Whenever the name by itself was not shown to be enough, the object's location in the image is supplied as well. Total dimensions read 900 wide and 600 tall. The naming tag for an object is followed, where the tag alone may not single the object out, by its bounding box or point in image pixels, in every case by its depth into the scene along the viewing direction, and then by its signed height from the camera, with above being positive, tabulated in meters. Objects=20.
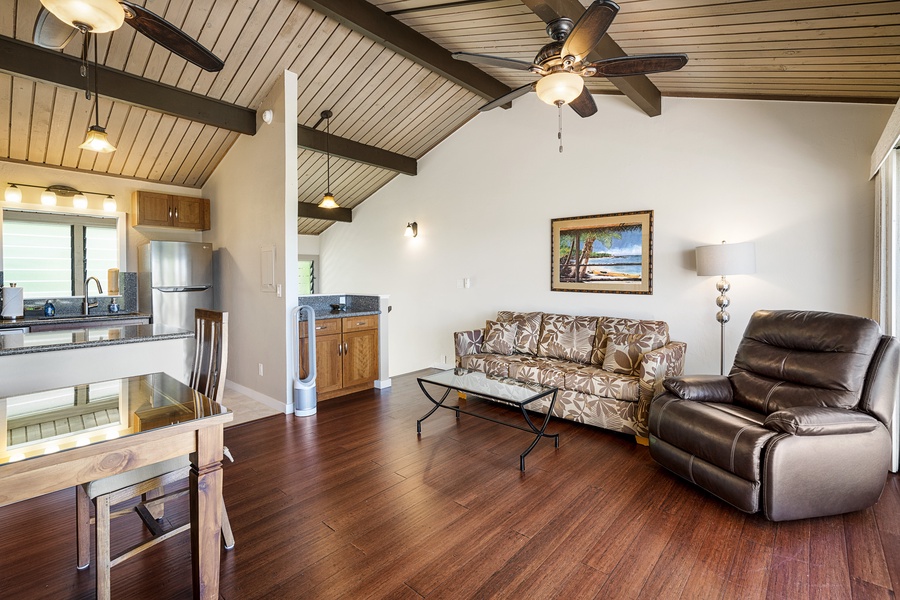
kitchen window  4.72 +0.55
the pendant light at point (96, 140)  2.96 +1.09
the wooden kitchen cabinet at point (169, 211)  5.28 +1.08
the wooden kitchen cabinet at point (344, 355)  4.60 -0.66
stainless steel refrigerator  4.96 +0.21
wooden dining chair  1.60 -0.75
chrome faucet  4.96 -0.07
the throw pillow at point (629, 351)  3.81 -0.51
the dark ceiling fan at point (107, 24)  1.74 +1.32
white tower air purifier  4.13 -0.83
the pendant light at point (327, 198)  4.96 +1.16
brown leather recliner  2.27 -0.75
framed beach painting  4.36 +0.43
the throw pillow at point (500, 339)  4.78 -0.50
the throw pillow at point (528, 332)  4.72 -0.42
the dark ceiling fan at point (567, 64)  2.32 +1.30
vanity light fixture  4.61 +1.15
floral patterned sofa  3.50 -0.64
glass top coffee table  3.12 -0.74
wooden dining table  1.26 -0.45
